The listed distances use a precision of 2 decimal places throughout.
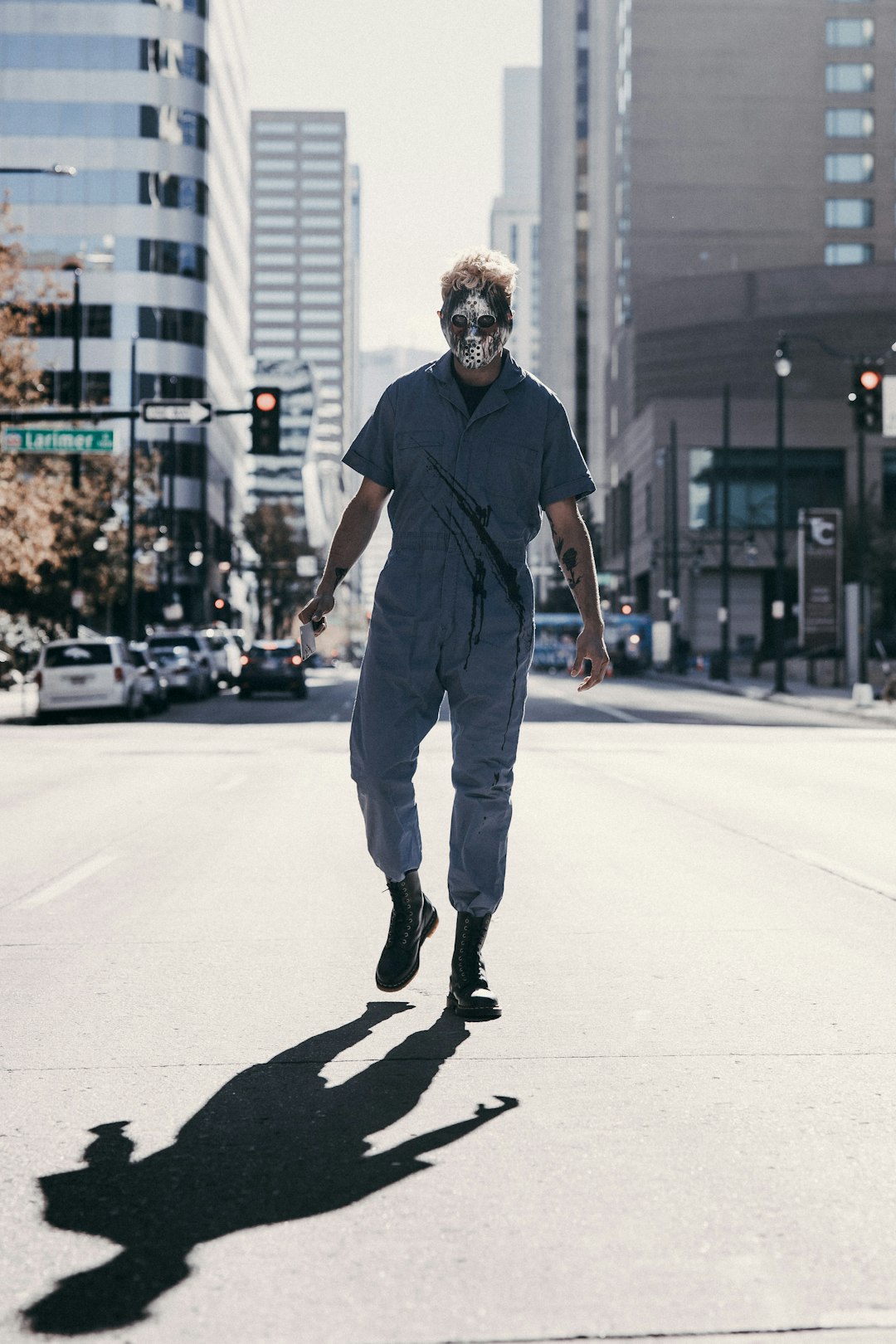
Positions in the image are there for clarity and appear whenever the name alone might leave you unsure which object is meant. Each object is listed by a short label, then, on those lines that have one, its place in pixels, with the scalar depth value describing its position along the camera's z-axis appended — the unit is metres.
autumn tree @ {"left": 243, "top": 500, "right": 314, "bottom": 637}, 106.19
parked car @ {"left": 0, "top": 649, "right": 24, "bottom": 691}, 46.00
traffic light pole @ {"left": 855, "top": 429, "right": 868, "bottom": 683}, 34.91
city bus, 74.12
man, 5.28
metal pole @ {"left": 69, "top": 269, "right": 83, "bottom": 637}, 38.94
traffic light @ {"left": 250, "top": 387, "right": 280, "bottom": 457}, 27.59
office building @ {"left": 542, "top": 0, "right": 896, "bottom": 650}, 86.31
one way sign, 27.91
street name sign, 30.94
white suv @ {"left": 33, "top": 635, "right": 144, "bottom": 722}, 29.70
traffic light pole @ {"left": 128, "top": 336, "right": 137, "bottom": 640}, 45.69
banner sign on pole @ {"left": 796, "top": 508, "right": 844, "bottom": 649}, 41.97
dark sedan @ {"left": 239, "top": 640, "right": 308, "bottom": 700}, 40.75
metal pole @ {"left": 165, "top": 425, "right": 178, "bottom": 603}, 56.84
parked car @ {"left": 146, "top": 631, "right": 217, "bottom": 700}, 39.06
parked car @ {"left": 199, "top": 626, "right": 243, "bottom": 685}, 49.34
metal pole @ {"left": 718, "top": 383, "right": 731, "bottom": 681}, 52.42
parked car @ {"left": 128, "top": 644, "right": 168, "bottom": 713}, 32.62
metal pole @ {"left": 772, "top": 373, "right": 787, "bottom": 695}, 41.16
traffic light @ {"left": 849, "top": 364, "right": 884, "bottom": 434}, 28.77
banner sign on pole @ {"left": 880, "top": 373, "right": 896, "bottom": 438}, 31.85
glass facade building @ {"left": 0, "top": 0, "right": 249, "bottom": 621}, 82.50
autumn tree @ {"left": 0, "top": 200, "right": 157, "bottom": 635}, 31.94
